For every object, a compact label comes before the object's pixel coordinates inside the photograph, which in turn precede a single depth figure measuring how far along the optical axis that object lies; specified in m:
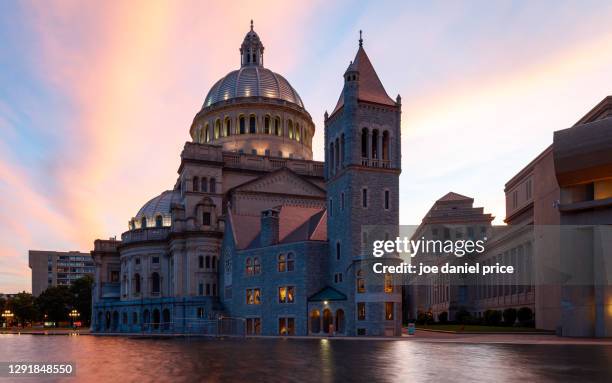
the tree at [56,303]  141.75
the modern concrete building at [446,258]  119.94
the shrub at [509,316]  81.81
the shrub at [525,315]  79.50
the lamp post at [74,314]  139.88
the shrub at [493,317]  83.86
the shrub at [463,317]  95.11
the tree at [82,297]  142.00
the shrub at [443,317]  108.15
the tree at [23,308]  165.15
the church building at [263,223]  64.69
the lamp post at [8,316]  172.38
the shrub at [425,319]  108.16
